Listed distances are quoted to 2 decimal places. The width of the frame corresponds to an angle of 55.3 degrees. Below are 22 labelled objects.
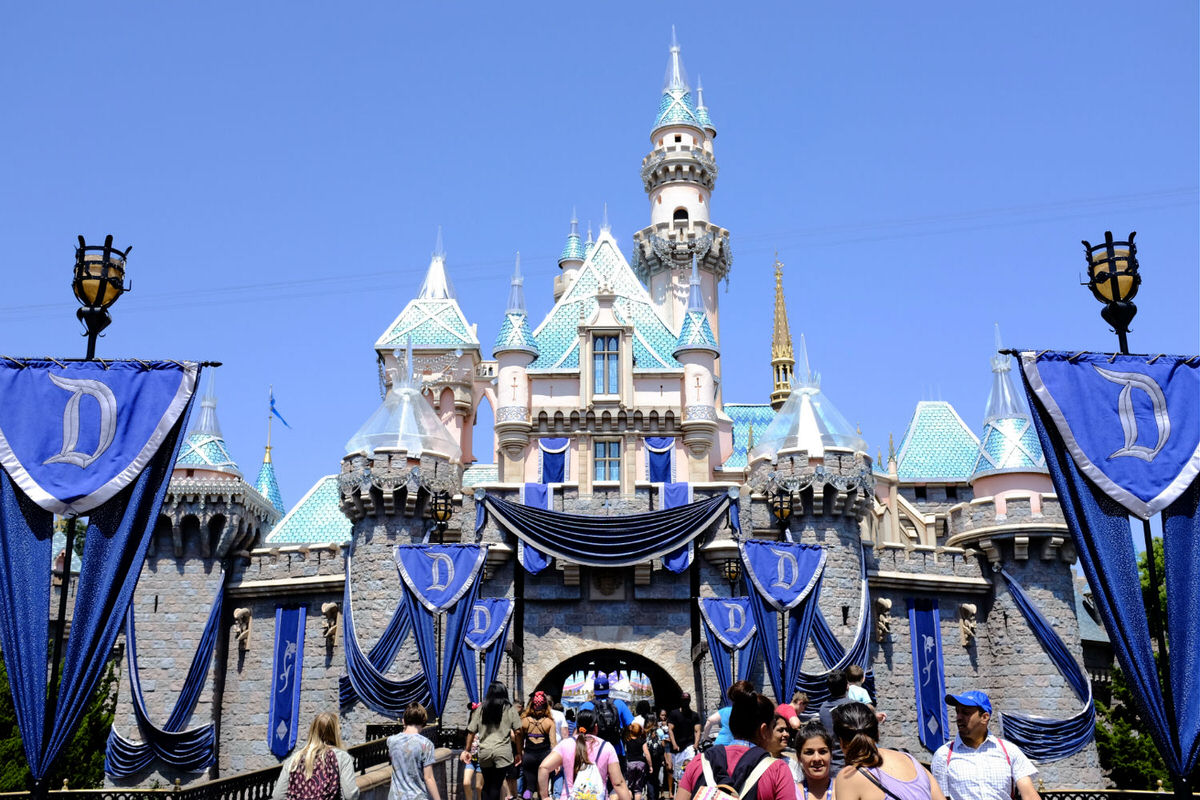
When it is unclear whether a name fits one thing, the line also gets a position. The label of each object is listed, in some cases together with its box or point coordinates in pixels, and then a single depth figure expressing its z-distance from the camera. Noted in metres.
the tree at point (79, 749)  22.52
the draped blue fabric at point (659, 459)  29.42
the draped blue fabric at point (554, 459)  29.28
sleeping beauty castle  20.84
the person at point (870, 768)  5.53
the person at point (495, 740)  10.32
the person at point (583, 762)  8.70
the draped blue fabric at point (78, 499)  9.07
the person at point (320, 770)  7.24
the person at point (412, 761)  8.90
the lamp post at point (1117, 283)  10.80
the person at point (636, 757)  13.41
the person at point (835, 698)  7.82
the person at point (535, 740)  10.27
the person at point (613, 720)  12.47
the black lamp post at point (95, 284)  10.38
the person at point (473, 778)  10.52
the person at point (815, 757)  5.74
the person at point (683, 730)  14.23
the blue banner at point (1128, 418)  10.27
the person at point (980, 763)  6.64
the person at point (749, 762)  5.65
